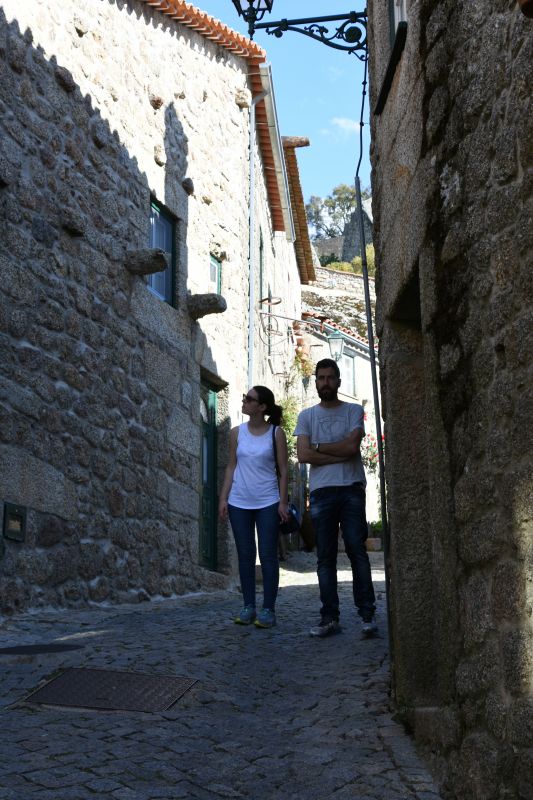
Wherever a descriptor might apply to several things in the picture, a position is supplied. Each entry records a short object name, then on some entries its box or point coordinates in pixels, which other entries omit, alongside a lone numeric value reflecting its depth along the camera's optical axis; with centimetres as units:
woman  662
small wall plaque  662
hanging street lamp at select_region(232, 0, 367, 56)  687
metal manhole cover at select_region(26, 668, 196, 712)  468
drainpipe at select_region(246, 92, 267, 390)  1311
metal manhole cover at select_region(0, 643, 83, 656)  551
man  614
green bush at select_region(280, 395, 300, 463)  1677
